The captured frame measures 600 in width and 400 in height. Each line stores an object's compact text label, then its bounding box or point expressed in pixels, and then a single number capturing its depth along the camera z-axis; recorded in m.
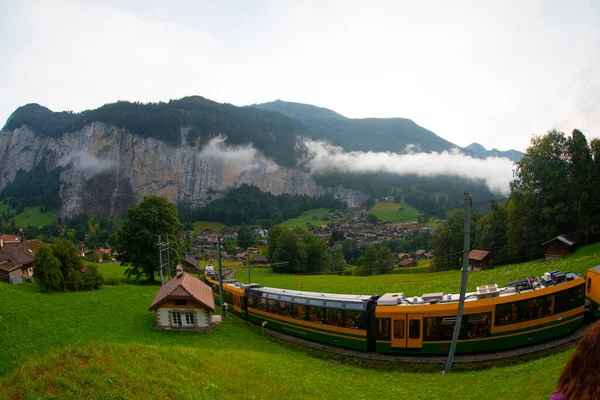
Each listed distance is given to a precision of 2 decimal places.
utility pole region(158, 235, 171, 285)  37.64
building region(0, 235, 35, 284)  39.59
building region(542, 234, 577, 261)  35.34
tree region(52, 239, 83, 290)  30.42
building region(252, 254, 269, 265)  81.31
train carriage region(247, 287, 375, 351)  18.50
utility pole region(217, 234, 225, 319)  24.11
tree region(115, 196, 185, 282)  38.56
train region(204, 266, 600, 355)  16.34
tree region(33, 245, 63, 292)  28.94
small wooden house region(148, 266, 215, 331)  21.97
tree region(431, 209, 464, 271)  56.94
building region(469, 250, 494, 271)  45.66
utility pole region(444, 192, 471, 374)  14.24
